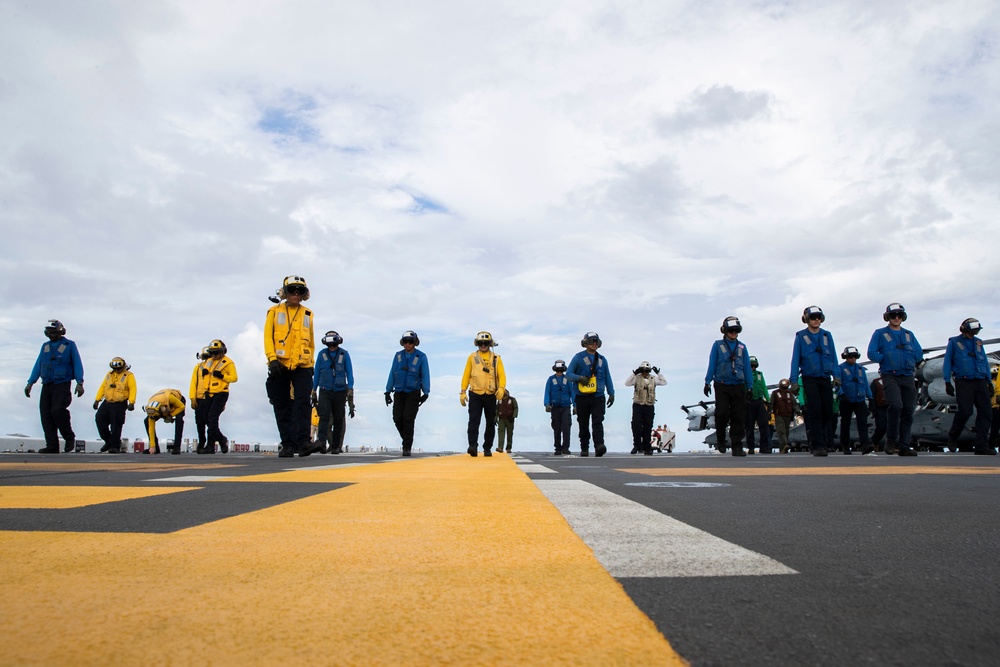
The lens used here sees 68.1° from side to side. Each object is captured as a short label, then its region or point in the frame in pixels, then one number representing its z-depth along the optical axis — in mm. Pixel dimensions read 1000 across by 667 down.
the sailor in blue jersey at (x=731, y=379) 12117
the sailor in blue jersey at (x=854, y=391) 15320
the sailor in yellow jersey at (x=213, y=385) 14555
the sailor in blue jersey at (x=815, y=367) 11367
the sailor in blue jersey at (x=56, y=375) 13586
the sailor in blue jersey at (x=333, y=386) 13711
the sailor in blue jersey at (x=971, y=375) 11680
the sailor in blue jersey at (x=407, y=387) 12438
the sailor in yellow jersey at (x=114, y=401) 15531
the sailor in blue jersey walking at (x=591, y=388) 14344
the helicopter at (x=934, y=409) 17297
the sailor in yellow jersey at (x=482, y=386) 12148
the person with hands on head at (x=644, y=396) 18203
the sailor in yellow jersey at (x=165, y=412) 16469
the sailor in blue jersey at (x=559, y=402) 18719
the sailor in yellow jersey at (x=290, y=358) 9805
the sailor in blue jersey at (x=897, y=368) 11562
